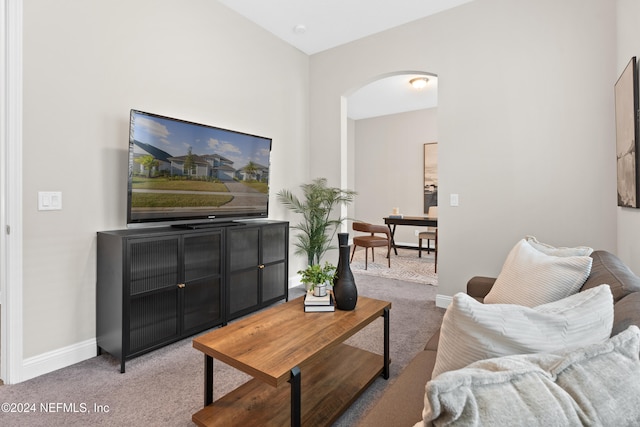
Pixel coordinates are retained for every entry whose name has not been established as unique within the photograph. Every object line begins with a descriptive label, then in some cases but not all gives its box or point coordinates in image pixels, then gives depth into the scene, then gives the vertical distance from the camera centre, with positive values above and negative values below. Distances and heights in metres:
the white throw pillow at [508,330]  0.74 -0.26
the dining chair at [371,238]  4.98 -0.33
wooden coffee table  1.35 -0.62
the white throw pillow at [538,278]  1.38 -0.27
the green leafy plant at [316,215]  3.89 +0.03
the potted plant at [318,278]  2.01 -0.38
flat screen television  2.38 +0.37
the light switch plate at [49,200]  2.09 +0.10
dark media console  2.15 -0.49
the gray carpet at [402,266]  4.57 -0.78
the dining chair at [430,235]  5.50 -0.30
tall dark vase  1.92 -0.40
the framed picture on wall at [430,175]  6.54 +0.86
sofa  0.99 -0.63
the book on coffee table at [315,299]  1.94 -0.50
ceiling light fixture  4.88 +2.06
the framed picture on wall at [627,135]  1.82 +0.51
